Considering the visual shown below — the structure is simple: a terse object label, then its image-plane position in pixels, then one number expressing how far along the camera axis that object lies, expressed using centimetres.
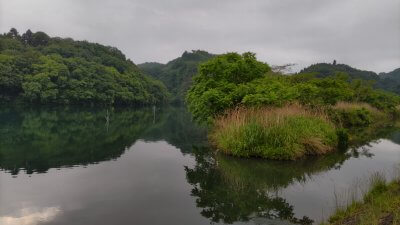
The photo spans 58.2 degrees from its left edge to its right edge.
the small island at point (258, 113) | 1446
